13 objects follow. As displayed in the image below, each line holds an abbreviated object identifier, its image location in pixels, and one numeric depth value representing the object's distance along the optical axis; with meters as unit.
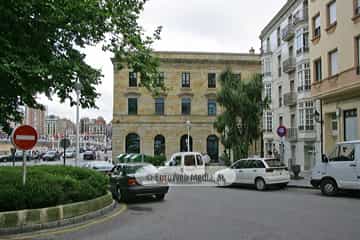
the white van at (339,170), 13.27
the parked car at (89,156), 52.84
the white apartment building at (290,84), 27.59
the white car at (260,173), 16.96
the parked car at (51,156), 57.28
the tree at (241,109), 28.19
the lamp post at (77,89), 10.52
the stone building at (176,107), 47.81
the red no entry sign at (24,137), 9.66
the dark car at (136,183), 13.29
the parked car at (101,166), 25.37
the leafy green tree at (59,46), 8.47
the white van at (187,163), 22.66
